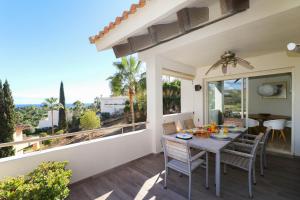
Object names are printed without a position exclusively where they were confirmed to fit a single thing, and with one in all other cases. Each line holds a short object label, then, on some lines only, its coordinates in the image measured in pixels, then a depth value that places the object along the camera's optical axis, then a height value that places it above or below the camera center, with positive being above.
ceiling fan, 2.80 +0.86
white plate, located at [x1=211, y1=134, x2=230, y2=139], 2.20 -0.65
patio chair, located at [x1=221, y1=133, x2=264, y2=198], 1.79 -0.97
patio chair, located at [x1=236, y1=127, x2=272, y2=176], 2.27 -0.89
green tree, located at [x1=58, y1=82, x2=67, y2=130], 13.78 -1.91
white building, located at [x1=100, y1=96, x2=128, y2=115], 13.71 -0.46
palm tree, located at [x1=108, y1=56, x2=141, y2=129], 7.50 +1.41
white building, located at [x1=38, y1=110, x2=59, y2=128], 15.60 -2.54
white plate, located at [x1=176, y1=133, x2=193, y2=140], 2.25 -0.66
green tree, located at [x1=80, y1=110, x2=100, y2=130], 9.32 -1.49
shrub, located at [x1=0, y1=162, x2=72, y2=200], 1.26 -0.89
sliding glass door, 3.98 -0.03
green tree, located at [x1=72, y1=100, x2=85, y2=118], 15.69 -0.90
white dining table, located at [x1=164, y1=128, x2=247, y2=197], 1.76 -0.69
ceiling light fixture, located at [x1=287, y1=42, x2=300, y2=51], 1.63 +0.66
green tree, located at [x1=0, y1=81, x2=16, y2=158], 8.12 -0.89
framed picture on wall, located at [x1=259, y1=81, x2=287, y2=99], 5.24 +0.39
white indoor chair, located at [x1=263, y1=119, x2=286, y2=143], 3.66 -0.72
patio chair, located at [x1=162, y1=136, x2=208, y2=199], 1.74 -0.81
